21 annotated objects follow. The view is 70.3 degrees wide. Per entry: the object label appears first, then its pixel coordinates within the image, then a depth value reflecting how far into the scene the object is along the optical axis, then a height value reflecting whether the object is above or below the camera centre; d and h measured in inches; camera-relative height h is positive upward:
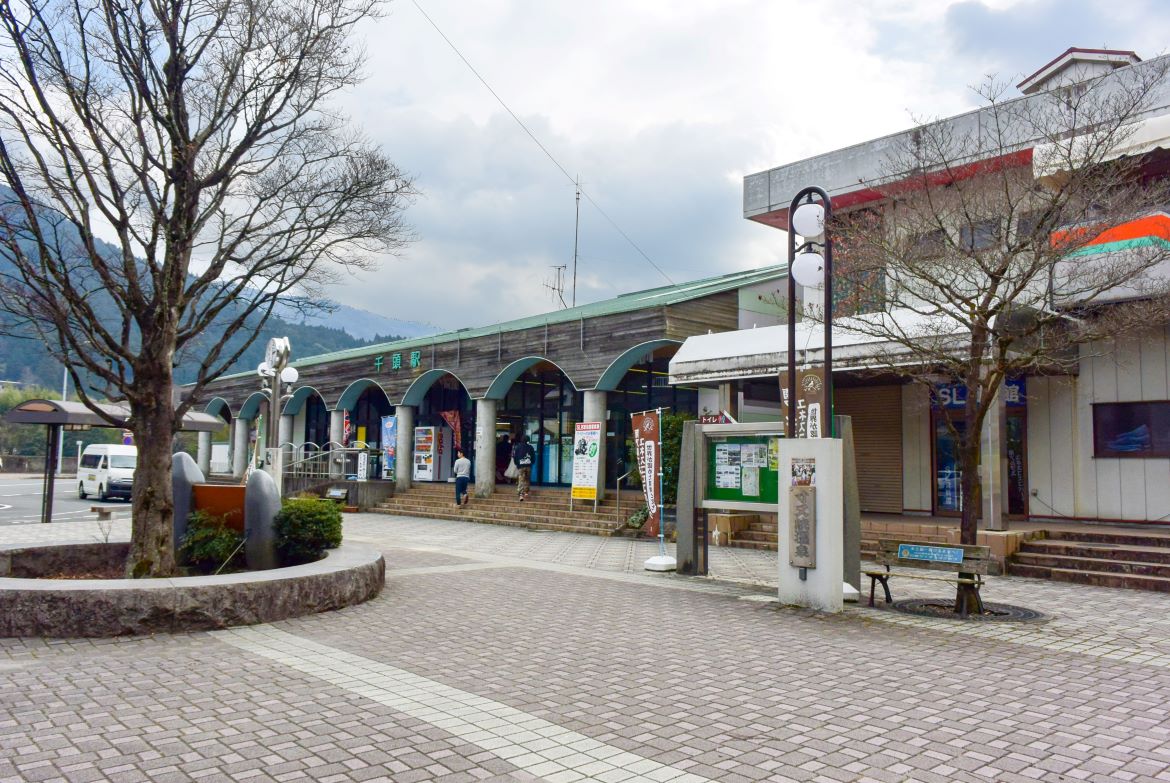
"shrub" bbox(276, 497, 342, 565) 366.9 -33.6
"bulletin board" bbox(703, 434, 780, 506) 396.2 -3.9
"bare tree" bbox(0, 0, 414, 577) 319.9 +102.5
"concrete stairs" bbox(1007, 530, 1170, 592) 415.5 -49.4
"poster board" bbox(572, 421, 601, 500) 722.8 +1.8
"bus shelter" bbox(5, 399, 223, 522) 672.4 +27.0
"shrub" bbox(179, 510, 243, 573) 373.7 -41.2
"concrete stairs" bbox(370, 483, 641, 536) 709.3 -49.7
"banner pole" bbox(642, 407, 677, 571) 451.8 -56.3
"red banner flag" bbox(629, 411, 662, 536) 611.8 +4.5
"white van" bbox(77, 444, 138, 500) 1033.5 -23.5
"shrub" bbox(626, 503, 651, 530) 673.0 -48.1
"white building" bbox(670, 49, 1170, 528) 507.2 +42.2
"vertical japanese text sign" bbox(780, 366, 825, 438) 507.8 +38.5
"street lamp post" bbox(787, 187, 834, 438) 342.6 +84.1
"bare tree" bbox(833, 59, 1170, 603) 351.3 +101.7
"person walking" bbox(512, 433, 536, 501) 816.9 -4.6
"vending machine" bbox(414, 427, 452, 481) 988.6 +4.0
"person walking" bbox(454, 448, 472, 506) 845.8 -19.7
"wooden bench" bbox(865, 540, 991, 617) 325.4 -37.9
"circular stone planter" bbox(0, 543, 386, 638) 265.9 -49.9
